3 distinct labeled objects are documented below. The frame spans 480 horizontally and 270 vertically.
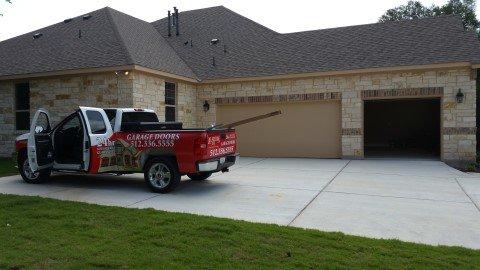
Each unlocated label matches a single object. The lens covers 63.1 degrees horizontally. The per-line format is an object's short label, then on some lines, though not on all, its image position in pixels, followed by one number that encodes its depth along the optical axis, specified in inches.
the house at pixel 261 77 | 549.3
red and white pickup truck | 322.0
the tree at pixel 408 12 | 1483.8
